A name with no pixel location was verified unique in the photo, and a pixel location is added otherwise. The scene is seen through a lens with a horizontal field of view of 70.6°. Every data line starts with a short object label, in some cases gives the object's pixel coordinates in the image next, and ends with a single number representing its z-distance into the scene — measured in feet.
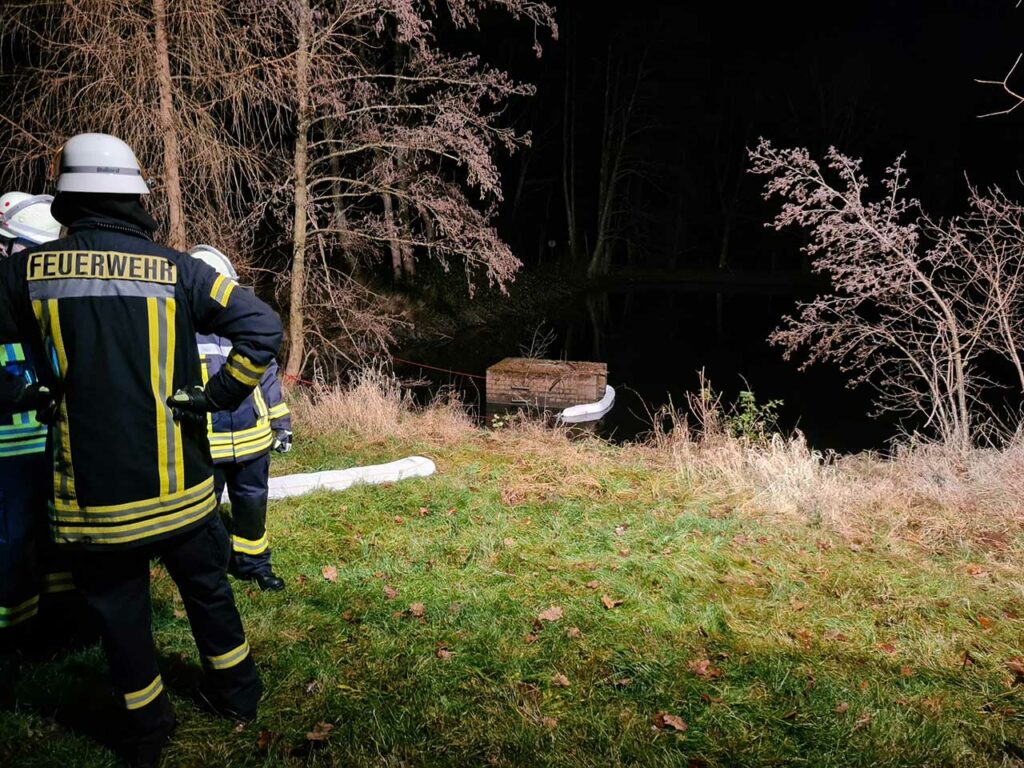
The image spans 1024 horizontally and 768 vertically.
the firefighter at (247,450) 12.89
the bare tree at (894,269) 22.21
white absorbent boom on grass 19.15
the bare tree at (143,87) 23.67
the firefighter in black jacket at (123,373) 7.76
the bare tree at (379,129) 28.27
